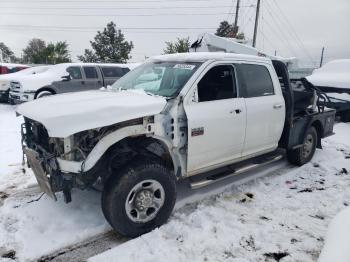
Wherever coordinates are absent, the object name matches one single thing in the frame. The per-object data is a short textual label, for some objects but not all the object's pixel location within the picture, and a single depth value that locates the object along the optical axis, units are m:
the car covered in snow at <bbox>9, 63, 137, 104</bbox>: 11.32
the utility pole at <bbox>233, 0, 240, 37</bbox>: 26.85
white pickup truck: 3.35
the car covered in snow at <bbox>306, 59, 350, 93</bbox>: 10.48
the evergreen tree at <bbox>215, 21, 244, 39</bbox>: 38.52
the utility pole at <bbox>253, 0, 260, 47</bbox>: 24.33
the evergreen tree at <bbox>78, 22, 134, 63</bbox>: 39.56
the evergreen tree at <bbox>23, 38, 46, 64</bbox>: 51.06
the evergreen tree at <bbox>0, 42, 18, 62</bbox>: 61.33
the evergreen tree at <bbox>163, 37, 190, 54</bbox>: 28.25
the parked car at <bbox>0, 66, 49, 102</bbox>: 13.05
